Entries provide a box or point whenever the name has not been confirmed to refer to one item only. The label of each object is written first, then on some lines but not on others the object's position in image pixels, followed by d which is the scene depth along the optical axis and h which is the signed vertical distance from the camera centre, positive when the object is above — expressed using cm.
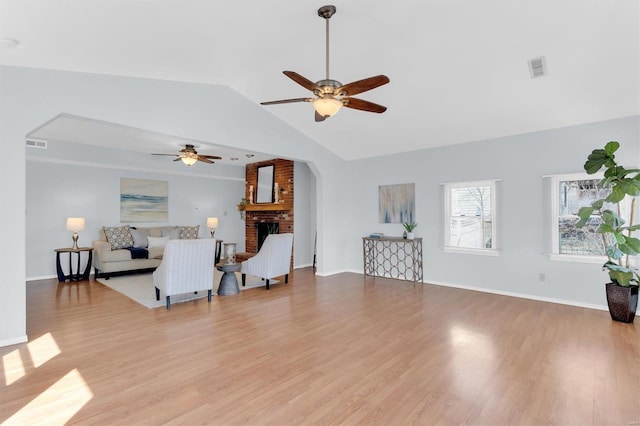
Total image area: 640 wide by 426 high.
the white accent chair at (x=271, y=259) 546 -78
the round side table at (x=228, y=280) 509 -107
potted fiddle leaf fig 358 -20
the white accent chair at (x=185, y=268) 429 -75
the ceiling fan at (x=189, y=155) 604 +111
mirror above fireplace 830 +79
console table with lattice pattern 607 -88
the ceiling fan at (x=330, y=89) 281 +113
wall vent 530 +120
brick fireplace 778 +14
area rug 472 -126
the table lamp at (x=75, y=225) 604 -21
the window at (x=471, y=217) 529 -6
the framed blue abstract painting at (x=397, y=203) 620 +22
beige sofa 628 -80
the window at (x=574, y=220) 438 -9
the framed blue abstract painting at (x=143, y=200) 729 +32
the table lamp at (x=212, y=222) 821 -21
